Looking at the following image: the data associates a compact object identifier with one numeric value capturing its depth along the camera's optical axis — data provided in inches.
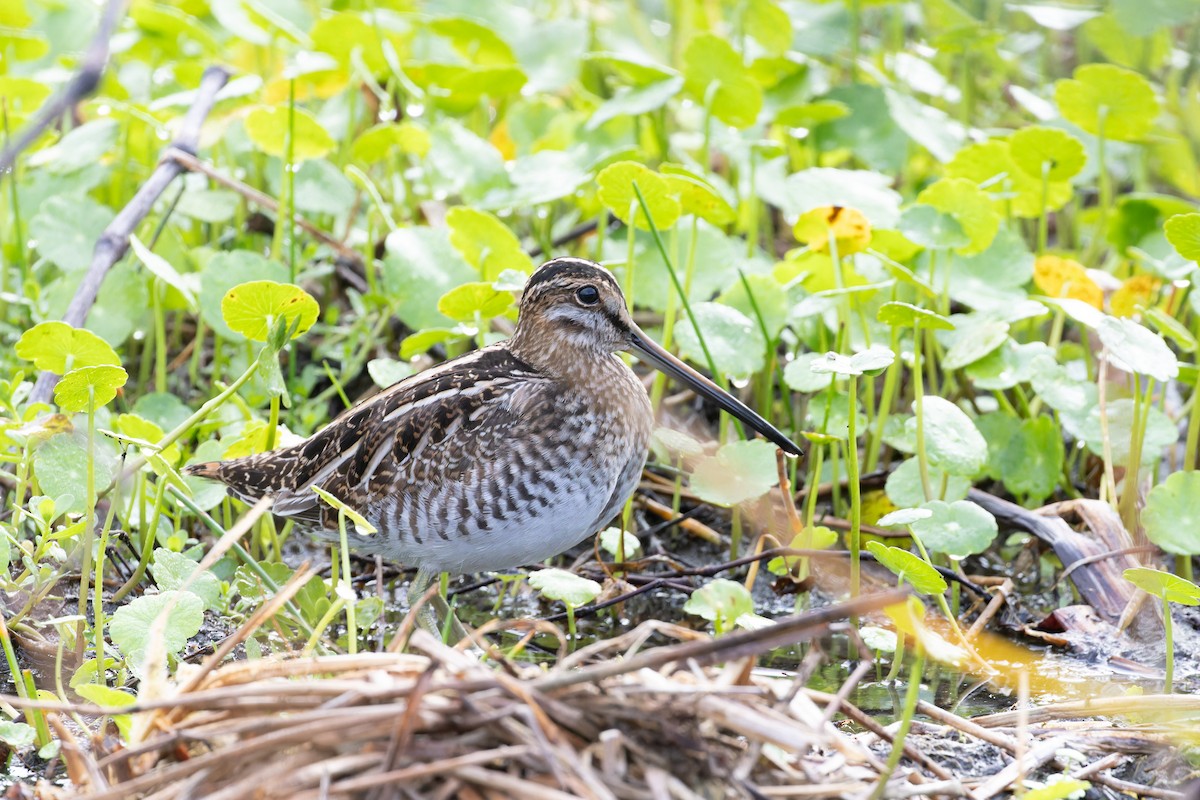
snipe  276.2
